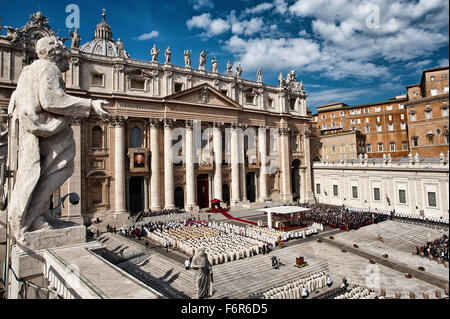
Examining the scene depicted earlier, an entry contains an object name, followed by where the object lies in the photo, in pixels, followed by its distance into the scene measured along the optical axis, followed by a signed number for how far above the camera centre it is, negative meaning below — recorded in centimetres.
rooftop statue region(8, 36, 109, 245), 688 +117
